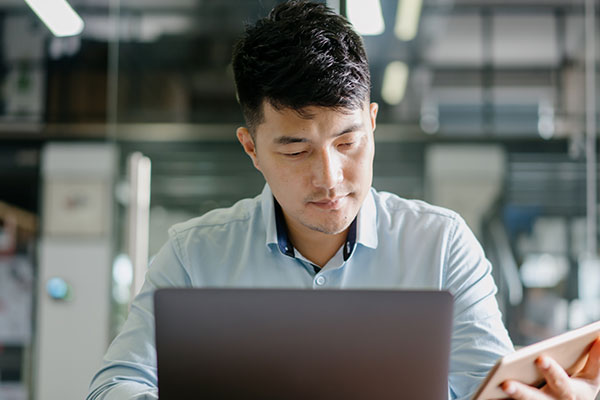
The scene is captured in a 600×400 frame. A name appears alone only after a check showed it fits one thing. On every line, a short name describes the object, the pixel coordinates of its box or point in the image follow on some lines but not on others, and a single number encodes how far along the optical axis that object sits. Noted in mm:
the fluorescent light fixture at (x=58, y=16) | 2689
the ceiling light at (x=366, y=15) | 2070
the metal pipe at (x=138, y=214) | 2854
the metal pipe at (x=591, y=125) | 3131
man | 1191
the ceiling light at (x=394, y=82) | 3008
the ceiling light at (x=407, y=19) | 2919
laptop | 799
